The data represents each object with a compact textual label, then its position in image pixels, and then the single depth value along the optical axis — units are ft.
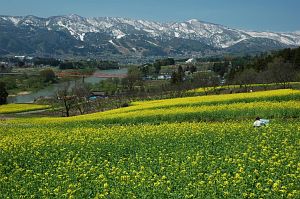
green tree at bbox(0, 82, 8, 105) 376.68
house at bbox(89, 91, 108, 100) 408.59
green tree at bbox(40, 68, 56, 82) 619.63
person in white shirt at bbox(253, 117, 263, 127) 81.96
